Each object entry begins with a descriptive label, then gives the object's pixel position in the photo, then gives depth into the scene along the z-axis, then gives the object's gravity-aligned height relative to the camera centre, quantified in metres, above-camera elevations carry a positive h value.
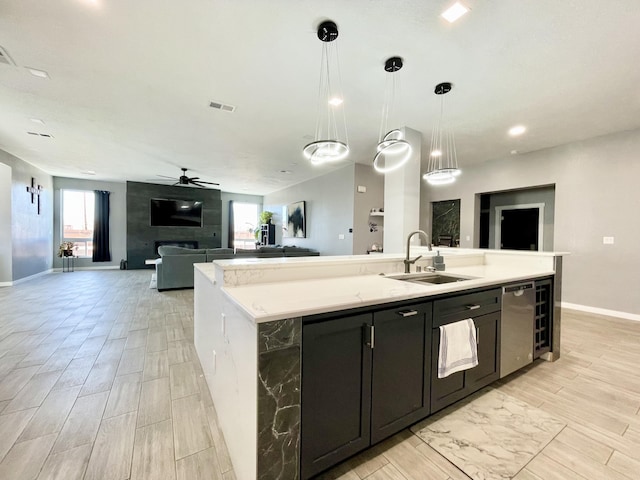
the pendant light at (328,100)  2.10 +1.63
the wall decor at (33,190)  6.34 +1.07
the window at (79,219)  8.19 +0.45
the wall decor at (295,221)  7.75 +0.45
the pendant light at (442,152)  2.96 +1.63
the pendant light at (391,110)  2.43 +1.60
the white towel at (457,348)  1.65 -0.72
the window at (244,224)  10.80 +0.47
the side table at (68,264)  7.96 -0.94
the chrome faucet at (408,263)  2.30 -0.23
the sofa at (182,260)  5.38 -0.55
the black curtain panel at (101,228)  8.35 +0.18
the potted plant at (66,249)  7.73 -0.48
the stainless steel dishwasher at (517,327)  2.10 -0.75
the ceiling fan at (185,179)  6.50 +1.40
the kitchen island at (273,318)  1.07 -0.41
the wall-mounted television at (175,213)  8.87 +0.76
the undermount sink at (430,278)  2.17 -0.35
